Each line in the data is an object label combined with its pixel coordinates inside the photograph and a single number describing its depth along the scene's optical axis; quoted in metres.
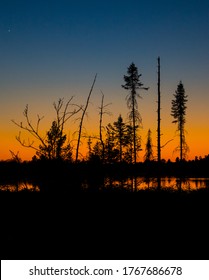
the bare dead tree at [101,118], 23.40
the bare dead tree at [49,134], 19.23
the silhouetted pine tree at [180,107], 48.91
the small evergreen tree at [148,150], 91.59
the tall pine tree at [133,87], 37.47
